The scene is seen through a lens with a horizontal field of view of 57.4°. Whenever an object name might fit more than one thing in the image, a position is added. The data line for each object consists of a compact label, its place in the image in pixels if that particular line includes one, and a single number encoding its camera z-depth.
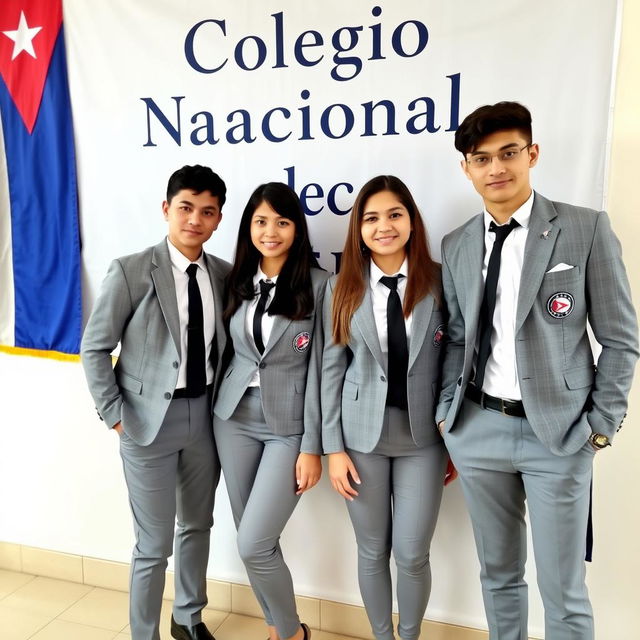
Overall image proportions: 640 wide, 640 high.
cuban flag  2.51
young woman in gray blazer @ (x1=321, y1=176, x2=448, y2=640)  1.92
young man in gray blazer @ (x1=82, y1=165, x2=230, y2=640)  2.04
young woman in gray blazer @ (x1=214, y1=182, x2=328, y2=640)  2.04
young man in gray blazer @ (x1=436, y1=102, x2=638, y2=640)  1.67
